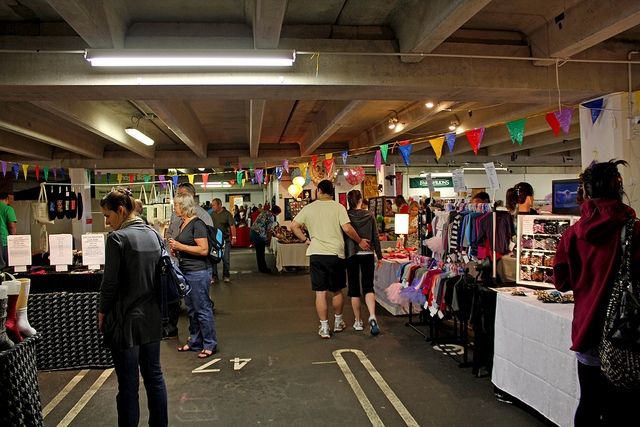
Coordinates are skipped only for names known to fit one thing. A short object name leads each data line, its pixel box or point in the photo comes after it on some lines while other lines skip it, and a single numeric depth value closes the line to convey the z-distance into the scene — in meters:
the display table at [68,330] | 4.06
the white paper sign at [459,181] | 4.49
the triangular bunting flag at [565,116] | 5.38
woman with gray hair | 4.27
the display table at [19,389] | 1.48
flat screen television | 3.82
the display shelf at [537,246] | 3.46
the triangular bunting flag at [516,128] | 5.49
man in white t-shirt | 4.89
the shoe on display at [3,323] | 1.56
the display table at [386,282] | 5.86
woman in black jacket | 2.45
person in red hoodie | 1.97
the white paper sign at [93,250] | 4.37
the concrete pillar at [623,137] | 5.27
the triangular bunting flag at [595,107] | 5.56
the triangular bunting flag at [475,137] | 6.22
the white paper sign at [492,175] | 4.01
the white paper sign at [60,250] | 4.37
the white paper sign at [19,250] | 4.36
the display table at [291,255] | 10.15
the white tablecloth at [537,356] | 2.64
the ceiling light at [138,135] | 8.59
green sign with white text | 17.14
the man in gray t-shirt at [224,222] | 9.30
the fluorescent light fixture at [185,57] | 4.13
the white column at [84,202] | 12.20
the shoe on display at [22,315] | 1.80
